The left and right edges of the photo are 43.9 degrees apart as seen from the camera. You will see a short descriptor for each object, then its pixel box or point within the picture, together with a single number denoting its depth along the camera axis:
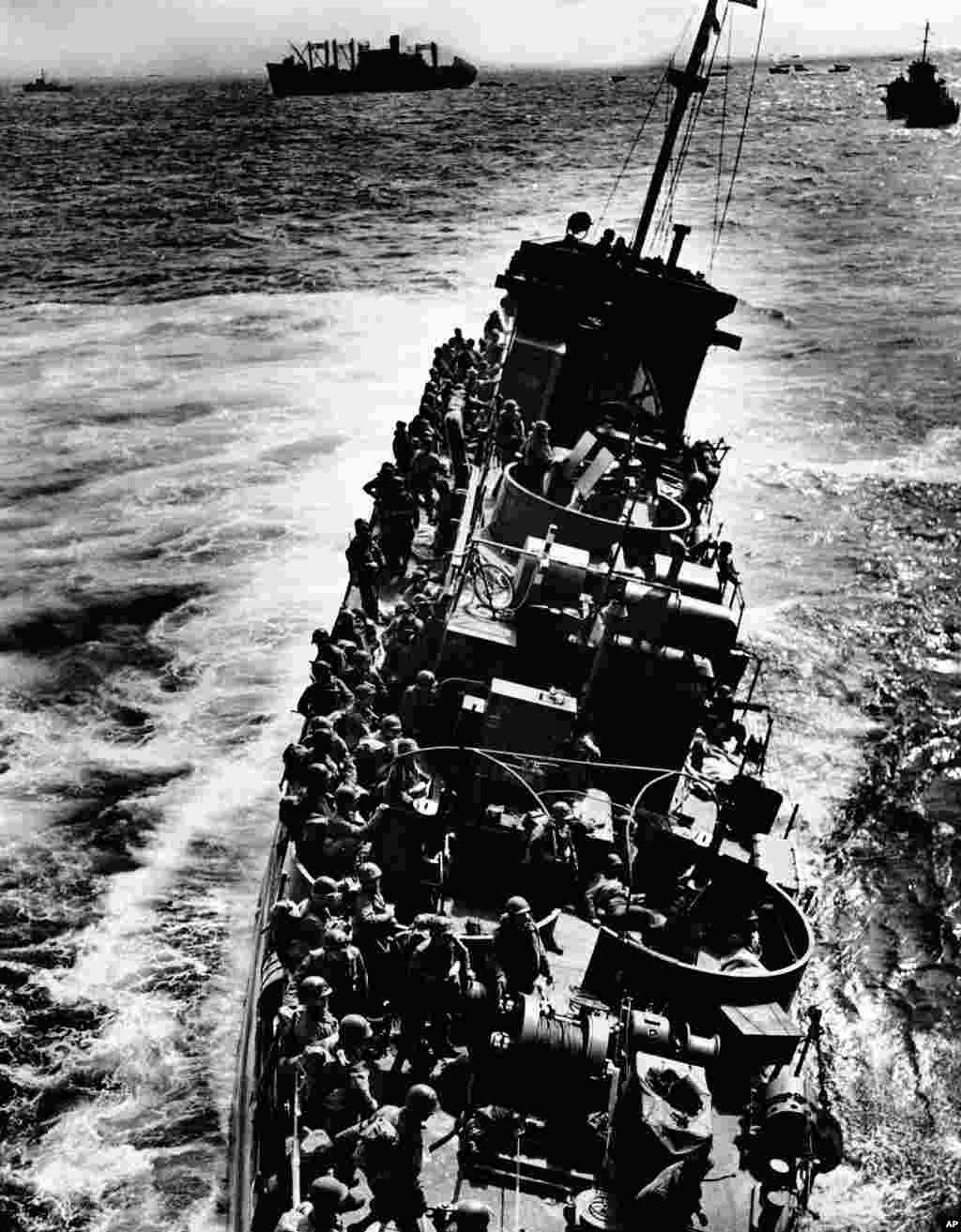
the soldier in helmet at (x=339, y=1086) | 9.77
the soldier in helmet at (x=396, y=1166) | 8.98
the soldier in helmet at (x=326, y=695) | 14.79
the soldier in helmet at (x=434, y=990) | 10.50
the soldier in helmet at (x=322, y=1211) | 8.48
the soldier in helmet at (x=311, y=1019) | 10.16
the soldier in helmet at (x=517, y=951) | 10.82
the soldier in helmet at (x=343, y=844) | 12.44
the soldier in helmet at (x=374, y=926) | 11.23
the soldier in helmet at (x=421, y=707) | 14.24
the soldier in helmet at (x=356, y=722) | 14.39
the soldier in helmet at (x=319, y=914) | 11.29
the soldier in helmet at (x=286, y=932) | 11.27
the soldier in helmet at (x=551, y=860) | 12.75
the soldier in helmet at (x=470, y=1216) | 8.12
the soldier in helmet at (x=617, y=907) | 12.12
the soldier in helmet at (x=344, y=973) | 10.77
